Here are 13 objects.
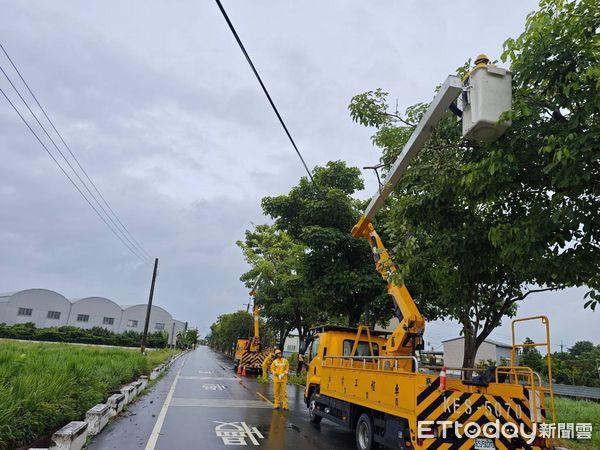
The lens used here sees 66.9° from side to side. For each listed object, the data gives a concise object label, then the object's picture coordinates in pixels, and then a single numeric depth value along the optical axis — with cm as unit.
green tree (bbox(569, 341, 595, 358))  5694
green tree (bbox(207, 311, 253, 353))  6283
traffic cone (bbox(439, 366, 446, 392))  633
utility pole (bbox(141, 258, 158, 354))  3158
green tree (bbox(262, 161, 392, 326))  1641
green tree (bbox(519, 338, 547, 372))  3007
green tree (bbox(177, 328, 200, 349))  8233
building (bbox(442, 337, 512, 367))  3117
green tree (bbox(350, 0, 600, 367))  502
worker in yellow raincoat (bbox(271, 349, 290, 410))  1339
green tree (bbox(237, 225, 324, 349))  2725
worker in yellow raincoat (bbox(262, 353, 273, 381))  2453
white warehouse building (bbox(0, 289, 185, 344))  6562
